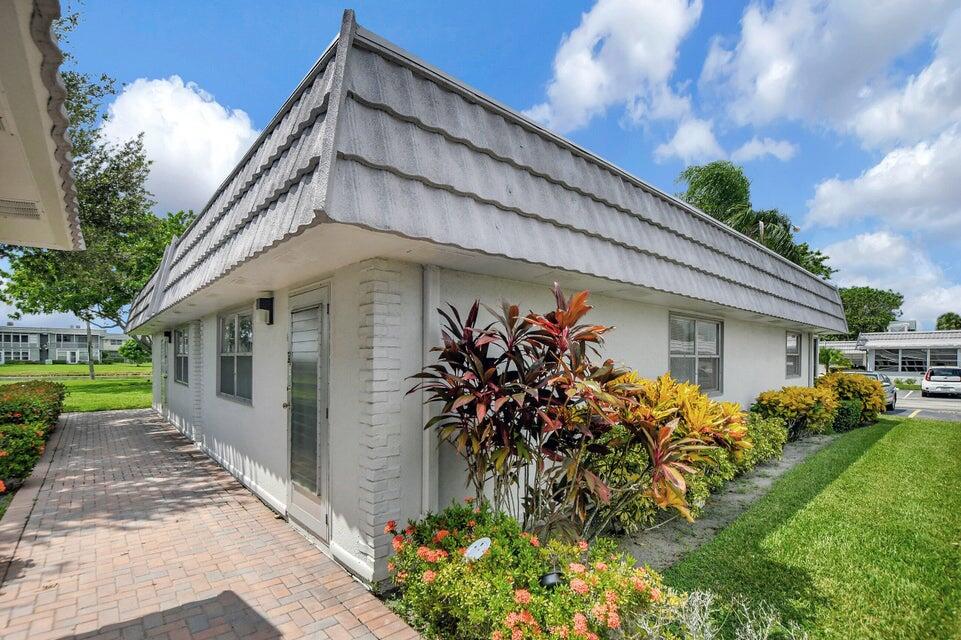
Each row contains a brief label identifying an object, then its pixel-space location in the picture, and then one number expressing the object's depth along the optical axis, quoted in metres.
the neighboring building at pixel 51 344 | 71.50
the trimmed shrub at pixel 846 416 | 11.06
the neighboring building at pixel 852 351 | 39.09
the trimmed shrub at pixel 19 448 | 6.27
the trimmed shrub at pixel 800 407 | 8.97
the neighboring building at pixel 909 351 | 33.69
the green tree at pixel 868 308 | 47.55
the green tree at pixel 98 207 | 12.62
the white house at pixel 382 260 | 2.76
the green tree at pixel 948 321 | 55.91
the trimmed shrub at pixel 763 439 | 6.96
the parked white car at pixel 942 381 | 22.37
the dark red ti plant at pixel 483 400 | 3.06
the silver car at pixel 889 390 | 16.59
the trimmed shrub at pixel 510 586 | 2.31
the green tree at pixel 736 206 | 20.19
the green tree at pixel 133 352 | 34.72
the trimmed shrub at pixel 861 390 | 11.98
